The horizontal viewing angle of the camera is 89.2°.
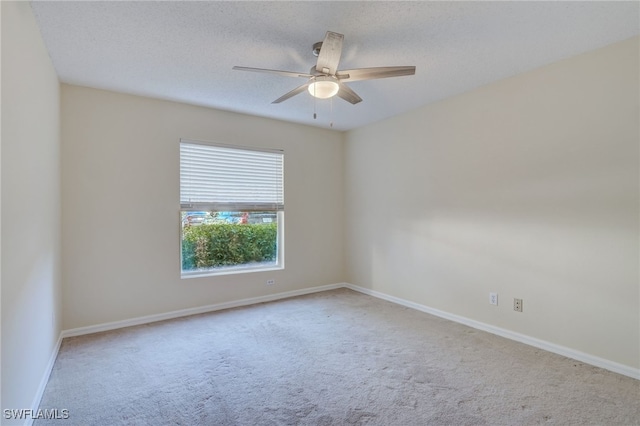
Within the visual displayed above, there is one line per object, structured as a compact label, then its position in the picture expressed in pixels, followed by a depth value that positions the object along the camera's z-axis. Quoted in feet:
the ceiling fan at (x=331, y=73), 6.83
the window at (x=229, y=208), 13.00
